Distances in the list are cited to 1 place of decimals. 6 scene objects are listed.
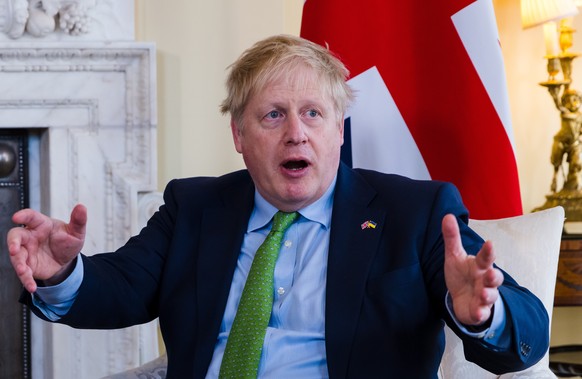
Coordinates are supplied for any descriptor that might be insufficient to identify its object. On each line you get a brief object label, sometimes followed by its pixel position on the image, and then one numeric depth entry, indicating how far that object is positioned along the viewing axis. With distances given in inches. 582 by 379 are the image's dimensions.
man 63.2
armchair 77.3
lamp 123.6
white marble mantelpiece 112.4
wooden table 115.6
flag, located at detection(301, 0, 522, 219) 94.6
